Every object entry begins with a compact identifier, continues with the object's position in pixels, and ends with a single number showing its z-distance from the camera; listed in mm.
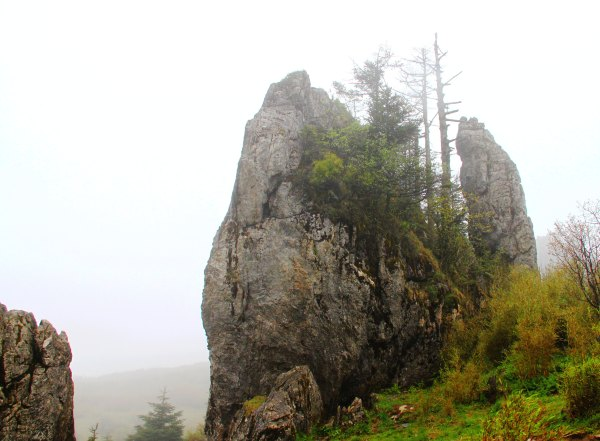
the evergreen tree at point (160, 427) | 34344
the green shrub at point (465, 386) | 12289
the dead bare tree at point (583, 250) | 12781
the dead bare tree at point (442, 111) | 27202
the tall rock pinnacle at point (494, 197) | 23219
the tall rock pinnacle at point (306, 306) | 15883
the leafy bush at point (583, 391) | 7887
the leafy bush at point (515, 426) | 6059
